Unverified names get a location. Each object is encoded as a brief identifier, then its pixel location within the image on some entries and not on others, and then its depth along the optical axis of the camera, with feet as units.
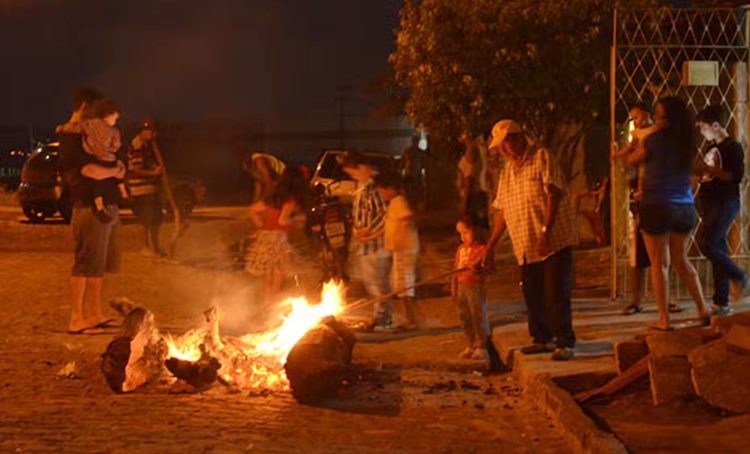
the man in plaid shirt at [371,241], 33.24
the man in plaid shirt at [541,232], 26.78
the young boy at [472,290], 28.99
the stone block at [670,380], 22.88
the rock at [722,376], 21.65
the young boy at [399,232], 32.68
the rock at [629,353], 24.76
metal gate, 35.17
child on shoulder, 32.45
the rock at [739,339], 21.74
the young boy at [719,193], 30.37
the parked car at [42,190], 71.56
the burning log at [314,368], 24.62
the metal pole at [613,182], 33.91
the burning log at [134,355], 25.58
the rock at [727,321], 22.94
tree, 50.60
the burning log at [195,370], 25.62
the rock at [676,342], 23.34
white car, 67.05
